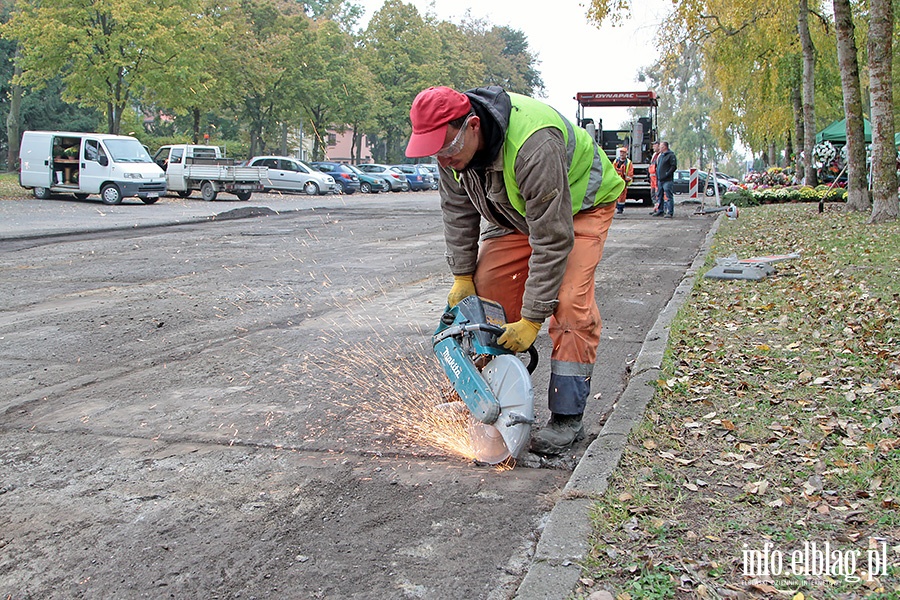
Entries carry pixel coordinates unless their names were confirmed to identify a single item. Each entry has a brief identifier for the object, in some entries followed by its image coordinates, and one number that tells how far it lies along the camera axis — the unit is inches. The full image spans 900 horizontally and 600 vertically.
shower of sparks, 170.2
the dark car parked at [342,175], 1569.9
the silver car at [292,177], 1355.3
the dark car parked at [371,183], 1674.5
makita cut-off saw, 147.7
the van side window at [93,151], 987.3
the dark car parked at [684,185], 1612.9
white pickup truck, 1120.8
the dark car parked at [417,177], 1857.8
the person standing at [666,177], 840.9
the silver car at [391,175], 1771.7
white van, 989.8
